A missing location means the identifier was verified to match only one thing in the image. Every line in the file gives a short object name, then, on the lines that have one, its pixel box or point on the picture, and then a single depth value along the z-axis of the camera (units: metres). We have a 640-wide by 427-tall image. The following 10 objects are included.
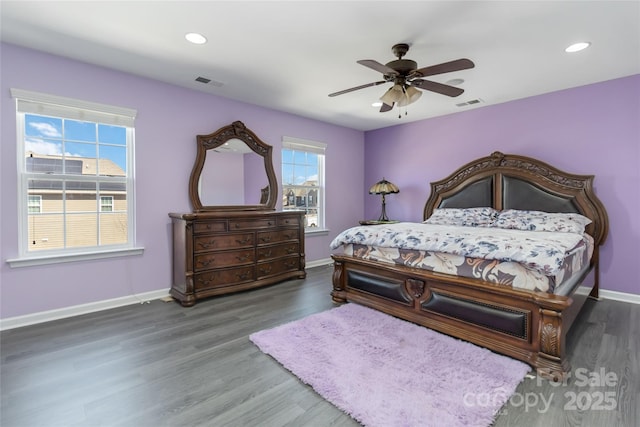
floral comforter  2.19
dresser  3.44
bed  2.14
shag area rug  1.68
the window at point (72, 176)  2.89
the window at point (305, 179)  4.97
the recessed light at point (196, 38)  2.57
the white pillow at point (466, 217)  4.05
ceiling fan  2.50
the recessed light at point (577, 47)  2.69
